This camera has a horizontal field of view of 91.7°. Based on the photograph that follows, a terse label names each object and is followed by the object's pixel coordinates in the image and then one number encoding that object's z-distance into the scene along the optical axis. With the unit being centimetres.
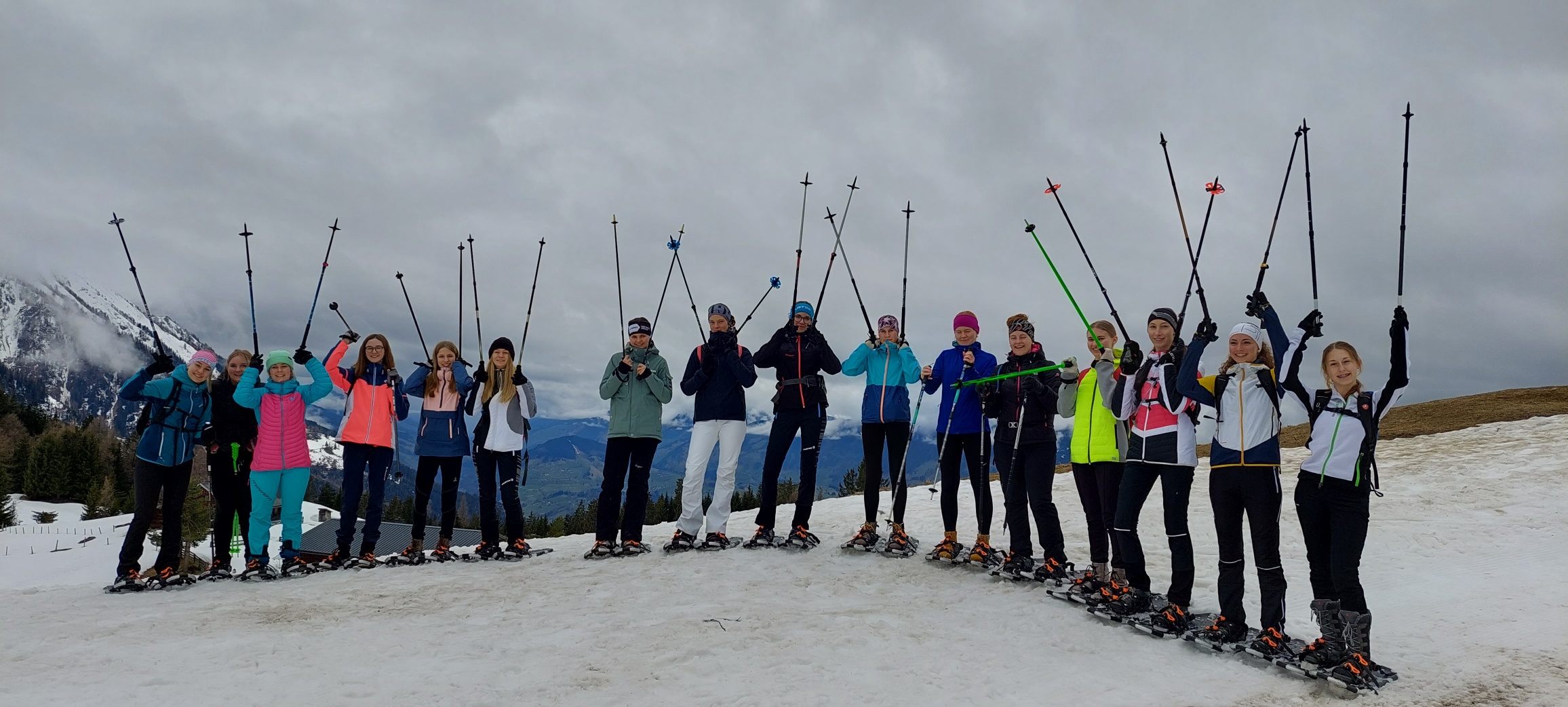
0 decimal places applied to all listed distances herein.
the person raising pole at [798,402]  850
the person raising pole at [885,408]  829
